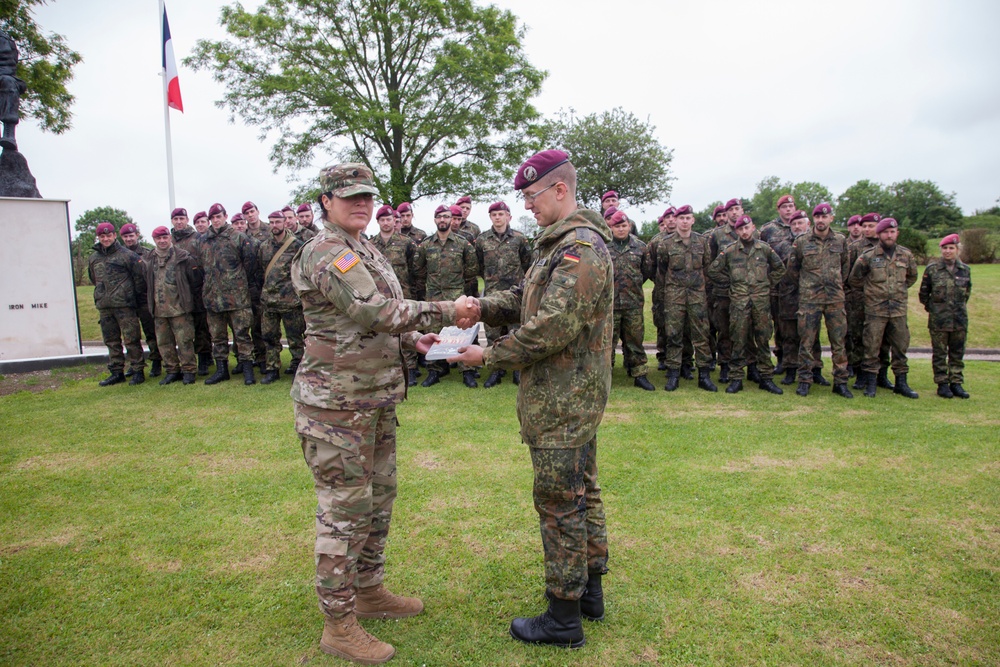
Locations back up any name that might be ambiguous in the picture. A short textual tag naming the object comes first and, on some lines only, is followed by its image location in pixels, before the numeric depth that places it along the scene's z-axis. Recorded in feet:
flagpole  46.37
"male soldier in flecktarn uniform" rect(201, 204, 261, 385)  28.12
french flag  47.37
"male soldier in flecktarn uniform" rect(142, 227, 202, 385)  28.25
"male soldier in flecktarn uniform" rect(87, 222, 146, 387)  28.96
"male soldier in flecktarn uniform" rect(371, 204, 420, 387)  28.26
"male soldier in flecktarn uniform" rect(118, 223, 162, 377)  29.45
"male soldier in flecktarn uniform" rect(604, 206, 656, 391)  26.55
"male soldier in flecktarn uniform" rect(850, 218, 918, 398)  25.12
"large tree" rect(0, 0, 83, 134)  62.39
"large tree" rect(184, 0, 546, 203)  68.64
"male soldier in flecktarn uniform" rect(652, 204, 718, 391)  26.81
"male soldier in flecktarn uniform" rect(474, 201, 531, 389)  27.25
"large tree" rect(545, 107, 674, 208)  121.70
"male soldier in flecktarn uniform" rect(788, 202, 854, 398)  25.55
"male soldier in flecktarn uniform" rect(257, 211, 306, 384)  27.04
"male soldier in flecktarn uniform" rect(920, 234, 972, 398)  25.18
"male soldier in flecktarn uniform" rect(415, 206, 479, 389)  27.53
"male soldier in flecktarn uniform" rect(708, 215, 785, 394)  26.05
